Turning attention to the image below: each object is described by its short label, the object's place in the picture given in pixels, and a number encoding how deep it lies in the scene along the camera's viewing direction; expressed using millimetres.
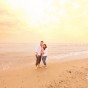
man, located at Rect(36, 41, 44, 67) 6155
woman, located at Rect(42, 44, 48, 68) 6179
